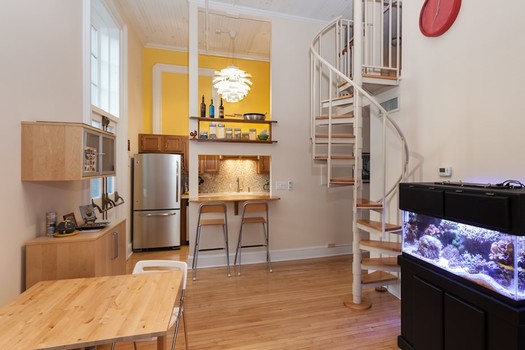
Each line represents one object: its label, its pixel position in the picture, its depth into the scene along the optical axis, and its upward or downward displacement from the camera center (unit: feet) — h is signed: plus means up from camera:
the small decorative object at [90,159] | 7.26 +0.44
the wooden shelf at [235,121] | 12.93 +2.46
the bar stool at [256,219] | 12.97 -2.27
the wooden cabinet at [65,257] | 6.39 -2.13
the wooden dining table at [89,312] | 3.71 -2.35
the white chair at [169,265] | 6.15 -2.37
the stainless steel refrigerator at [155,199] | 14.88 -1.44
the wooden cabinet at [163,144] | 16.24 +1.98
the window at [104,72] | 11.29 +4.92
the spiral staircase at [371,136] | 9.29 +1.68
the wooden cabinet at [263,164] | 16.14 +0.68
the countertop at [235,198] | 12.51 -1.16
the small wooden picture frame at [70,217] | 7.54 -1.29
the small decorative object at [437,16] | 7.77 +5.10
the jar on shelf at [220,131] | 13.61 +2.29
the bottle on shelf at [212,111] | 13.47 +3.33
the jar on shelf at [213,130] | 13.35 +2.33
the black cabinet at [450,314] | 4.50 -2.85
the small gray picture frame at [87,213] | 8.54 -1.31
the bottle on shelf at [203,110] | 13.34 +3.35
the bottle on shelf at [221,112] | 13.67 +3.35
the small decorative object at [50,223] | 7.02 -1.35
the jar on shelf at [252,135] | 14.08 +2.18
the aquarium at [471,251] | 4.48 -1.58
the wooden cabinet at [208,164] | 15.79 +0.66
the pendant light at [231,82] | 12.28 +4.49
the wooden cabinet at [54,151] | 6.40 +0.60
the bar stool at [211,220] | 12.48 -2.29
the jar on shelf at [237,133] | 13.92 +2.27
